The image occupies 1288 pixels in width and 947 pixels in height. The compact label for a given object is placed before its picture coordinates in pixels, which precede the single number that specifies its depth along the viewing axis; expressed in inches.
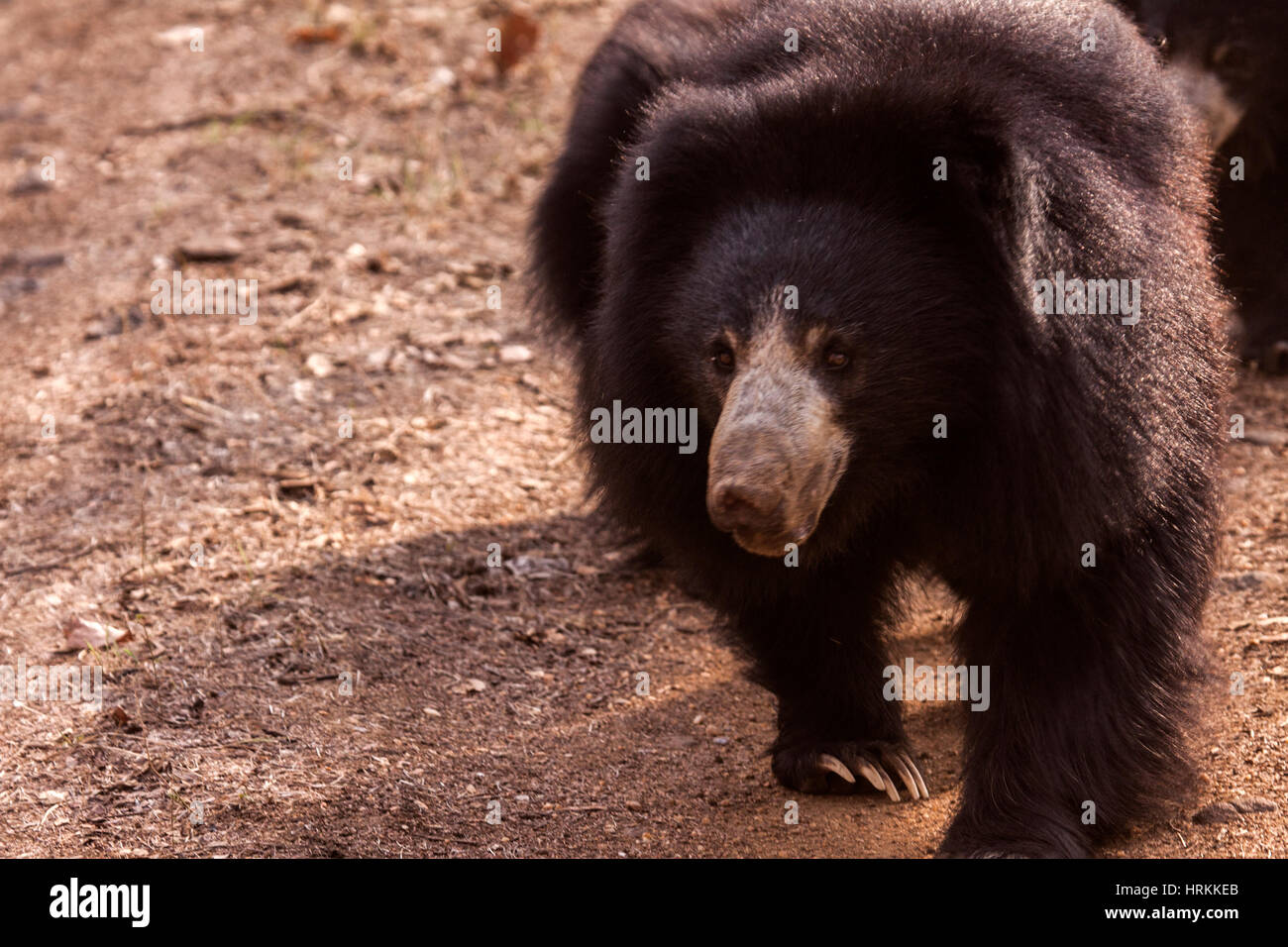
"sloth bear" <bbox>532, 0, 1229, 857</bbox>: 199.3
